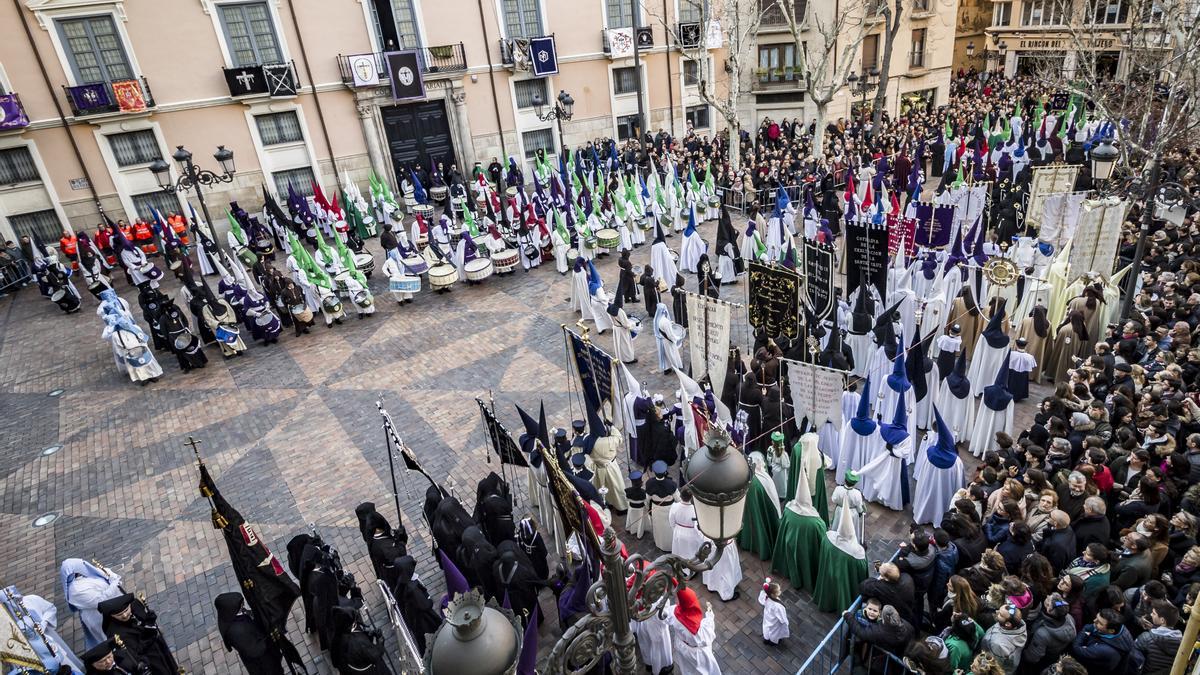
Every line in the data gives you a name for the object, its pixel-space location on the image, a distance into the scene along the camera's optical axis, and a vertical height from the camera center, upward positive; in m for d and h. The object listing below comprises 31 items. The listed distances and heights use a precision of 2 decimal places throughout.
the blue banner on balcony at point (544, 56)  27.17 +0.14
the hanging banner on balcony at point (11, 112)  19.58 +0.37
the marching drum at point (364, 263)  17.22 -4.24
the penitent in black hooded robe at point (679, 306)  12.66 -4.58
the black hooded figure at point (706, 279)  12.45 -4.19
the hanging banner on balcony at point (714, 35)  31.30 +0.13
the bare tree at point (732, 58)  21.83 -0.64
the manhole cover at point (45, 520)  9.70 -5.27
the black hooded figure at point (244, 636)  6.22 -4.57
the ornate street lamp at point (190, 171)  14.44 -1.38
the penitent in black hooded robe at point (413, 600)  6.46 -4.62
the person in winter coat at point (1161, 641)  4.61 -4.15
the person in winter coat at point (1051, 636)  5.03 -4.37
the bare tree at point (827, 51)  21.28 -1.05
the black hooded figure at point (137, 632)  6.26 -4.50
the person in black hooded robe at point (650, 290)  13.79 -4.58
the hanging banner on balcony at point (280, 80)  22.91 +0.40
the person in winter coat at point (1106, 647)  4.81 -4.32
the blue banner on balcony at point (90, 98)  20.52 +0.52
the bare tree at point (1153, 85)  12.38 -2.18
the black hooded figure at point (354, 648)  6.00 -4.63
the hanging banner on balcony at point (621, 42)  29.12 +0.30
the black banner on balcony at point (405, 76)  24.61 +0.05
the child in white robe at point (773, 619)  6.48 -5.19
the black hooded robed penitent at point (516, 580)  6.55 -4.62
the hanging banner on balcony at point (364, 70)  24.14 +0.39
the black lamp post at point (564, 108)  21.10 -1.49
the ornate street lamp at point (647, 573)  3.05 -2.34
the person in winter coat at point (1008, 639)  5.05 -4.37
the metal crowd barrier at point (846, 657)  5.63 -5.07
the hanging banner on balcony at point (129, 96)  20.88 +0.43
